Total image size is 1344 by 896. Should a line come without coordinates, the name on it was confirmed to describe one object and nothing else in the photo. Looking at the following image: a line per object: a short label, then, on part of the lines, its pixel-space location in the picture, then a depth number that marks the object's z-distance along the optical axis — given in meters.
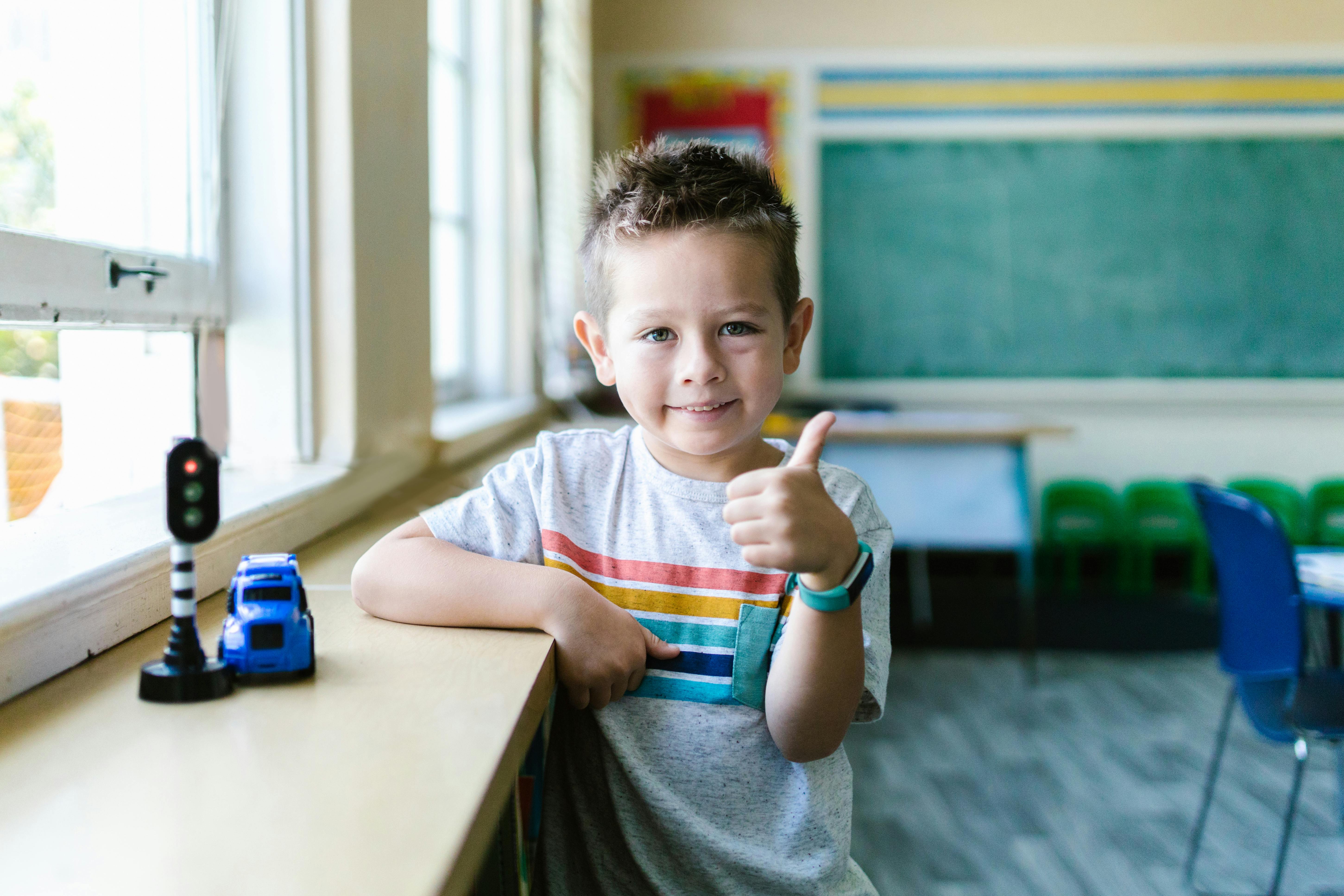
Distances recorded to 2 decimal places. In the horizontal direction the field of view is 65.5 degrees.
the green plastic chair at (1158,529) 4.66
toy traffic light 0.69
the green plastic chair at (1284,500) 4.62
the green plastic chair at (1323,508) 4.65
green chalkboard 4.83
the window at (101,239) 0.97
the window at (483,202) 2.71
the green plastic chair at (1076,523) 4.70
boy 0.90
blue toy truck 0.73
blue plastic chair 1.92
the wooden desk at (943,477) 3.68
